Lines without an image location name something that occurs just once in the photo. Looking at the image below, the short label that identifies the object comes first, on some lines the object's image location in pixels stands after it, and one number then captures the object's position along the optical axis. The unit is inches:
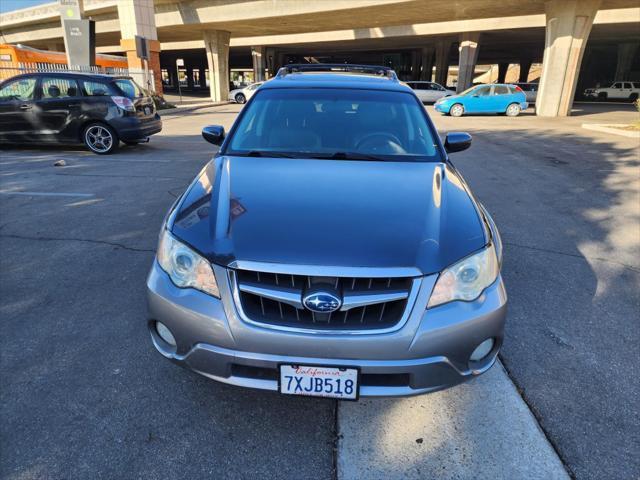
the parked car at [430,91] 1207.4
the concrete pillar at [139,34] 923.4
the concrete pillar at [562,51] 814.2
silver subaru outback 77.1
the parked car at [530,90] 1311.5
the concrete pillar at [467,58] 1300.4
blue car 878.4
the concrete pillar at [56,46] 1996.3
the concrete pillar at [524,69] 2091.7
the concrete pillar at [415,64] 2037.6
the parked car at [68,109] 369.4
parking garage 879.1
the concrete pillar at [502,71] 2395.5
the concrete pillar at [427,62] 1826.2
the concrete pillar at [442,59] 1562.1
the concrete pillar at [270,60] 1882.5
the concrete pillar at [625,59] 1590.8
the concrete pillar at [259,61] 1710.1
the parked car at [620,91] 1562.5
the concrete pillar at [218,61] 1352.1
